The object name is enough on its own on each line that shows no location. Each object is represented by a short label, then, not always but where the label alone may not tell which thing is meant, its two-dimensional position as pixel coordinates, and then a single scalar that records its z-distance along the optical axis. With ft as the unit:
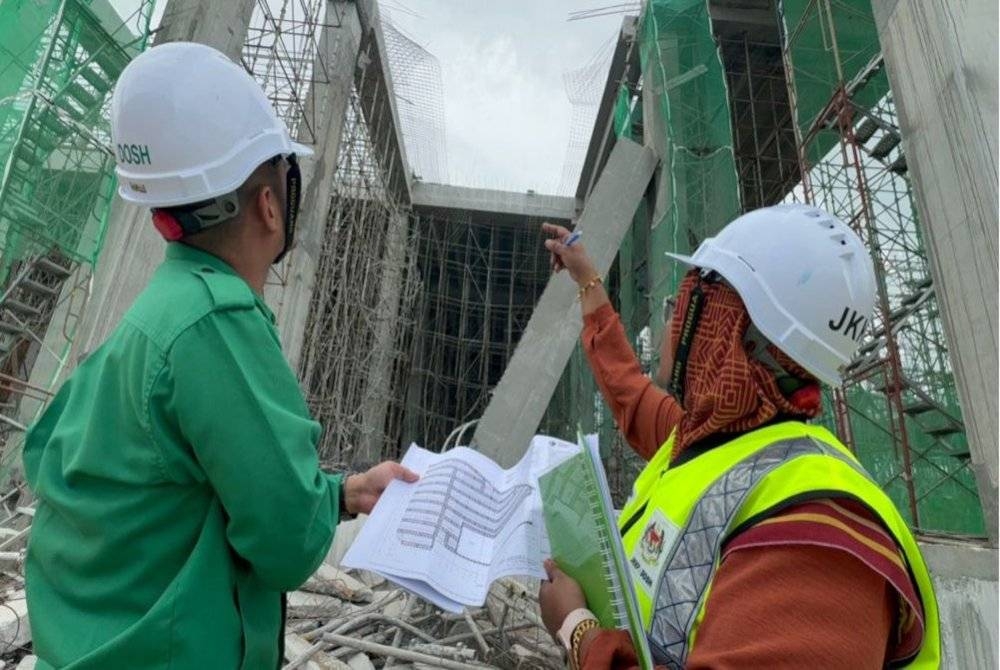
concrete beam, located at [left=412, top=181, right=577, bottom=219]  44.86
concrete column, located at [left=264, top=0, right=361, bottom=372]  26.45
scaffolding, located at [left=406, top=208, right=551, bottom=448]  48.65
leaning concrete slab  26.50
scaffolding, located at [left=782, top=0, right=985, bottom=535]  23.20
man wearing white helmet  2.92
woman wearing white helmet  2.58
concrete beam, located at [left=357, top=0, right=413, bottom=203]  31.78
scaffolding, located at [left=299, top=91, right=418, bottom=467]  32.37
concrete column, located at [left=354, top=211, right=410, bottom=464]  39.04
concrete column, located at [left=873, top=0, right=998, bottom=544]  12.33
